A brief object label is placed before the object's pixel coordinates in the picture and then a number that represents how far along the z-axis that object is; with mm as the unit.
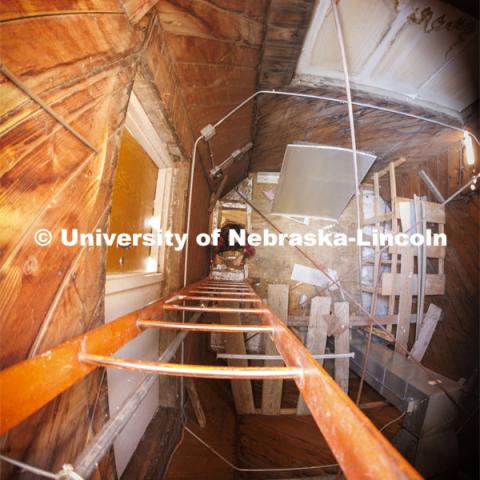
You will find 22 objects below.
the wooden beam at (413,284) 3649
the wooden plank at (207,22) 1243
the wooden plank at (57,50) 570
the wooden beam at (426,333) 3662
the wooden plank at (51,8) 557
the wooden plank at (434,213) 3650
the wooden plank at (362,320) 3809
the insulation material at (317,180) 3178
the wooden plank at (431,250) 3668
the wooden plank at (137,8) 967
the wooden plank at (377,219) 4062
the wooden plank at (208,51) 1433
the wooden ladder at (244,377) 381
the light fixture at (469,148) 2752
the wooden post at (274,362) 2941
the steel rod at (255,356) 2396
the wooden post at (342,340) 3275
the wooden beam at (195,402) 2355
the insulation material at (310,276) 4477
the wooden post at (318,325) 3320
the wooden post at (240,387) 2894
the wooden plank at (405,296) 3758
